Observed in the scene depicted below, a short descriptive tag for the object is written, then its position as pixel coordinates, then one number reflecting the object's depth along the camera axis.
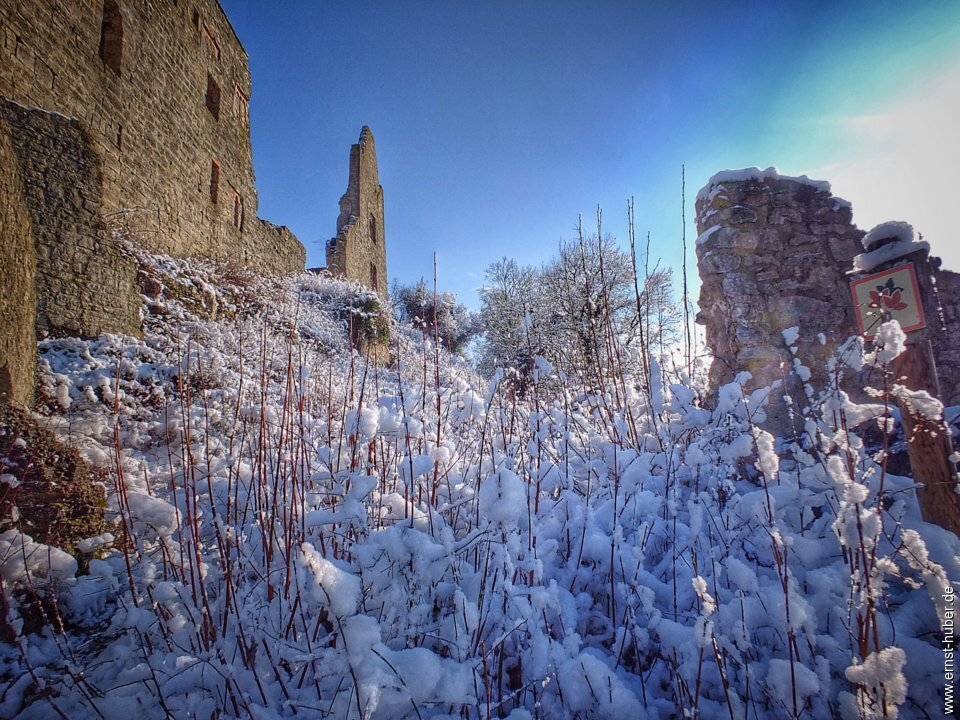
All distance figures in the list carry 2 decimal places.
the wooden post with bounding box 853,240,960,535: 1.64
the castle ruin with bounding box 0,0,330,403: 2.98
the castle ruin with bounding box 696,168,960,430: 3.33
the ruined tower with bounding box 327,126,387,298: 12.95
